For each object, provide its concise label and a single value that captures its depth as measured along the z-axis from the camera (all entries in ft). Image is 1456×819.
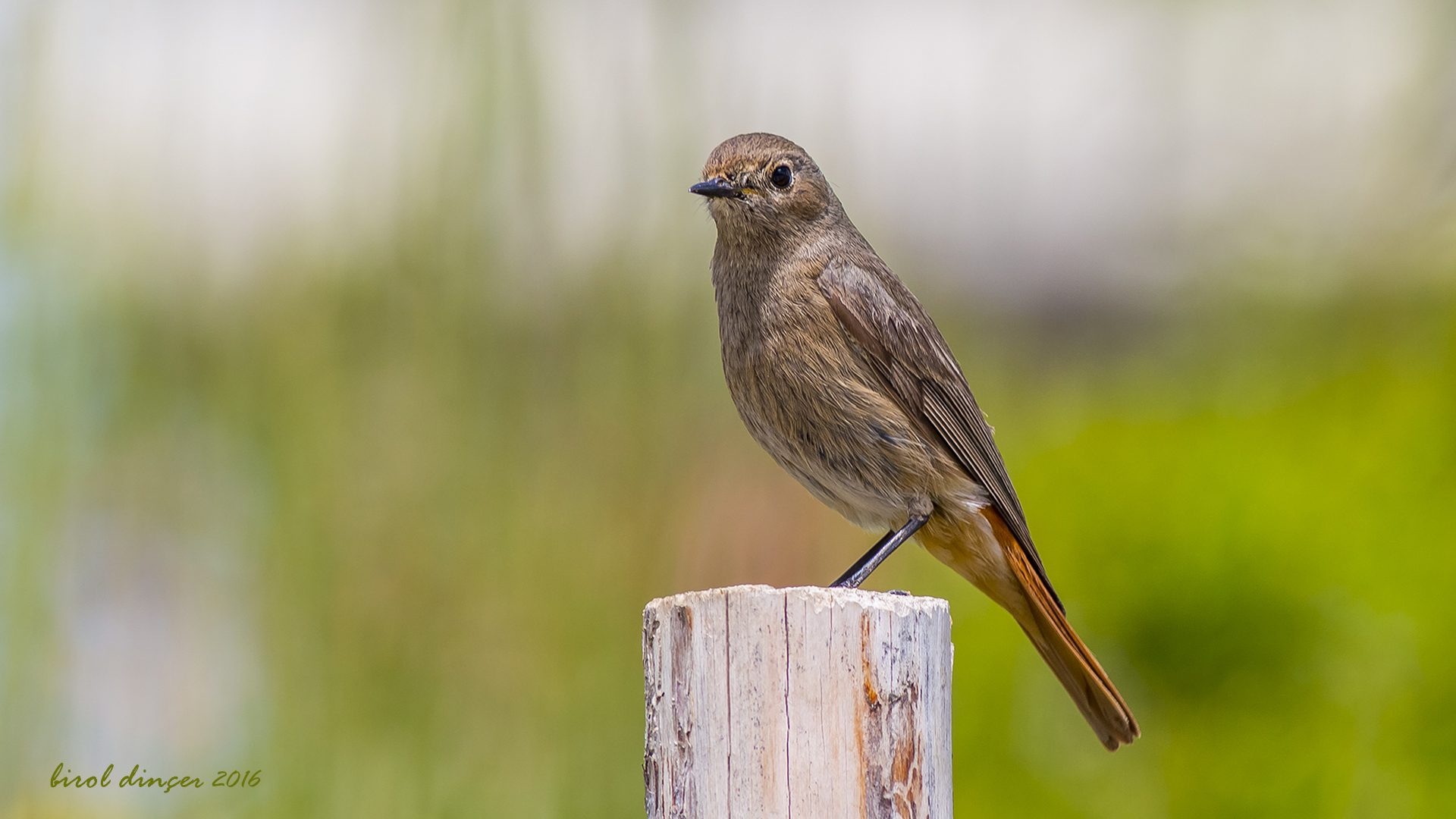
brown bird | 17.18
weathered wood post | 16.92
